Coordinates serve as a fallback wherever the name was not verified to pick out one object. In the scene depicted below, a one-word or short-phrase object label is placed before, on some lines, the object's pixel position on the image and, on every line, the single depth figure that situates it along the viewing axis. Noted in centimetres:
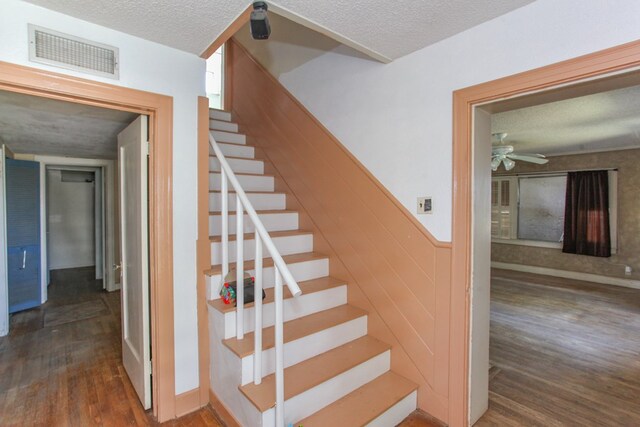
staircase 168
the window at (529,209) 605
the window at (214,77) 489
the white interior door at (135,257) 196
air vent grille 146
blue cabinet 370
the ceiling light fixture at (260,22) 126
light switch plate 191
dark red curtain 531
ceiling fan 366
